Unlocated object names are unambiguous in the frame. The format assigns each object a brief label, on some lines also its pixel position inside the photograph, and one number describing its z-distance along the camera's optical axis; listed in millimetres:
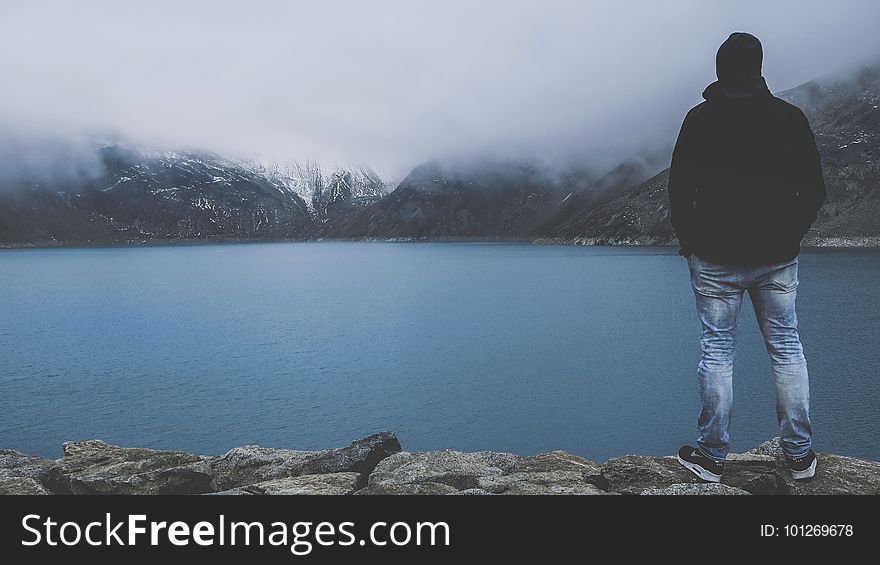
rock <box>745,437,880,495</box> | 6176
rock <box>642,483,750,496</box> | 5957
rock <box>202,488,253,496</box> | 7432
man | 5910
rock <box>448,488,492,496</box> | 6664
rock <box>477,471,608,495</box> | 7047
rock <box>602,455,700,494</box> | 7066
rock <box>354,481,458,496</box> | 6969
